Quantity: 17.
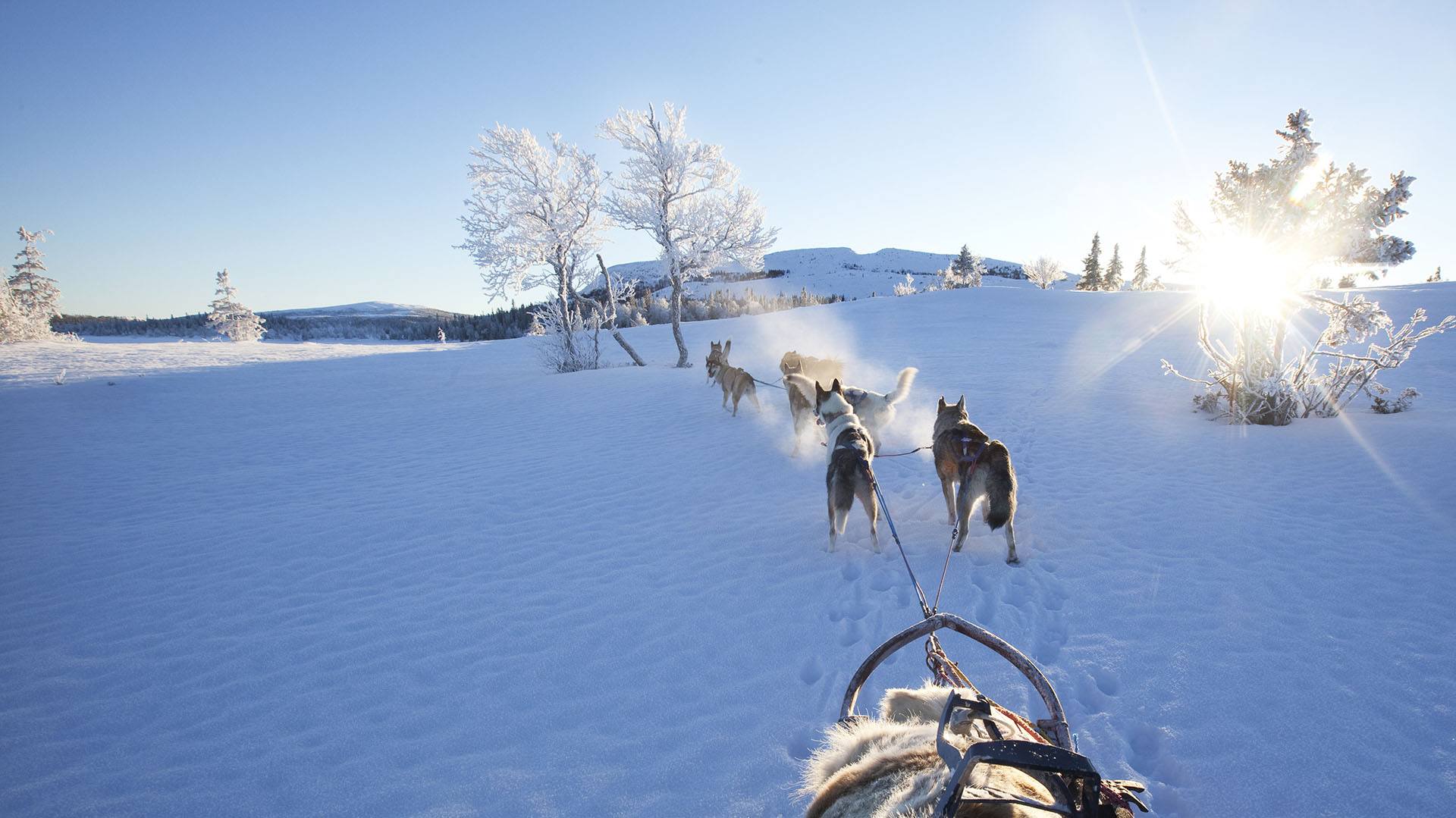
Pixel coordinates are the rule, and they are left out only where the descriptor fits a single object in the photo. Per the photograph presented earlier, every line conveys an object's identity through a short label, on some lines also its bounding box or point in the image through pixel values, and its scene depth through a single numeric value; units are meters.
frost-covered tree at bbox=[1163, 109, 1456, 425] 8.28
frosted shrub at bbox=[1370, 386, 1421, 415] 8.36
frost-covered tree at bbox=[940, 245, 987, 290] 47.97
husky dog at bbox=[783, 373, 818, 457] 7.91
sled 0.91
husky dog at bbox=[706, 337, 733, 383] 12.50
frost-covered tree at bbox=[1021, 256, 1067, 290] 44.12
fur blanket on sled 1.03
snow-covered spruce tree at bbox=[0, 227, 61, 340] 27.40
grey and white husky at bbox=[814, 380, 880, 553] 4.48
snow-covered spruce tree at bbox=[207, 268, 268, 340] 39.31
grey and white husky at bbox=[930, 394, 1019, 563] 4.20
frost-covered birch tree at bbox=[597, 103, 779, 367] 17.44
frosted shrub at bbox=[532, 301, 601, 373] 18.19
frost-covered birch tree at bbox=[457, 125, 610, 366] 16.64
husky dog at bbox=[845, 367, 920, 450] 7.32
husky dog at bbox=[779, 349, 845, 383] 10.74
